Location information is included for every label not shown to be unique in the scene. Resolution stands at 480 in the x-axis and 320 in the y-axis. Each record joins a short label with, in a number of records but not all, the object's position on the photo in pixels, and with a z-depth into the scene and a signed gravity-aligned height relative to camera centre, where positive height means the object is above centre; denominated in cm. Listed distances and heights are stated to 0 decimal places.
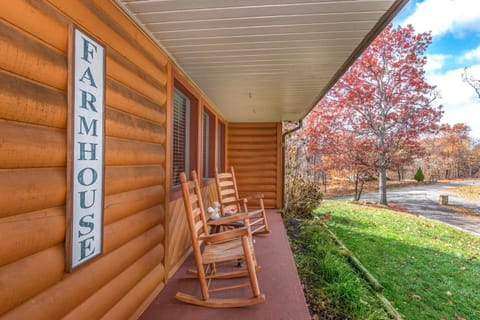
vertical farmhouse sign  113 +7
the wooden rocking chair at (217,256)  188 -76
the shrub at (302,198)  602 -82
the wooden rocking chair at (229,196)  348 -48
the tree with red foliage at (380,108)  823 +197
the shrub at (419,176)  1390 -62
